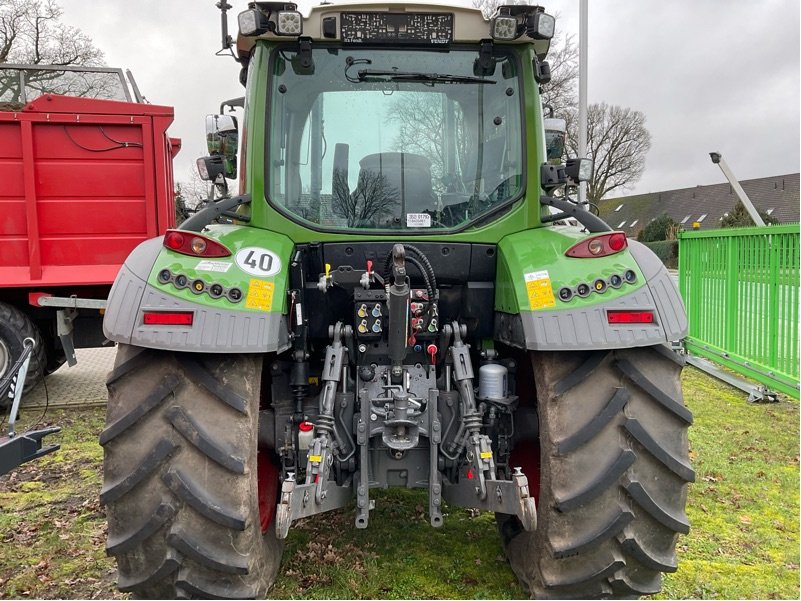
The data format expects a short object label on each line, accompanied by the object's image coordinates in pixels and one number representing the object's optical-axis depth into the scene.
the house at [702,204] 36.75
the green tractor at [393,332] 2.43
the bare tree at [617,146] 34.94
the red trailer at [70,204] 6.21
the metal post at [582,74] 10.05
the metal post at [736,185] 7.01
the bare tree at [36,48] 16.28
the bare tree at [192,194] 24.15
